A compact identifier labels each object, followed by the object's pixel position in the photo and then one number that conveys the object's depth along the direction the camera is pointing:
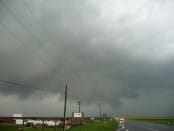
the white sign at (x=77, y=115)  51.89
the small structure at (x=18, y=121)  44.75
